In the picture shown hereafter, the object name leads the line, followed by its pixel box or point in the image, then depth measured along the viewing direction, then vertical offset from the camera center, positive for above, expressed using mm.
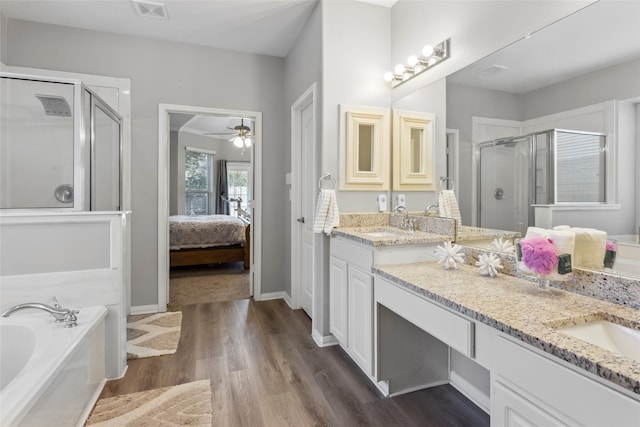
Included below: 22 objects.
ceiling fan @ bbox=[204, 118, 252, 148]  5027 +1172
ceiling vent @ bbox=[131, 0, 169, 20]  2660 +1690
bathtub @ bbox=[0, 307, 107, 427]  1172 -707
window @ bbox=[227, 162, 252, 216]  8078 +626
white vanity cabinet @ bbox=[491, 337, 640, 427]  728 -480
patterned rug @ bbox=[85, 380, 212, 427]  1678 -1116
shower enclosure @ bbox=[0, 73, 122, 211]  2369 +483
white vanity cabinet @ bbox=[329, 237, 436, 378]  1915 -533
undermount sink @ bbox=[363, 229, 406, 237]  2338 -193
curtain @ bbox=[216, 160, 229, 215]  7902 +419
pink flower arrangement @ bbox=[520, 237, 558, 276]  1233 -187
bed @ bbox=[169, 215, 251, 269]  4727 -521
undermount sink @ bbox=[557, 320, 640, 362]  995 -409
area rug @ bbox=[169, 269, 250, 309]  3670 -1019
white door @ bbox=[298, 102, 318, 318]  3061 +30
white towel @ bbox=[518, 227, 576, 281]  1248 -139
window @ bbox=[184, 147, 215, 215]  7559 +623
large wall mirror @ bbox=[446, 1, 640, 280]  1191 +443
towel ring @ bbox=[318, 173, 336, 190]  2547 +218
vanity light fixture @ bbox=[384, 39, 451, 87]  2188 +1062
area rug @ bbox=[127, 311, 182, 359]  2455 -1083
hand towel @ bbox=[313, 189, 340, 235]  2471 -45
